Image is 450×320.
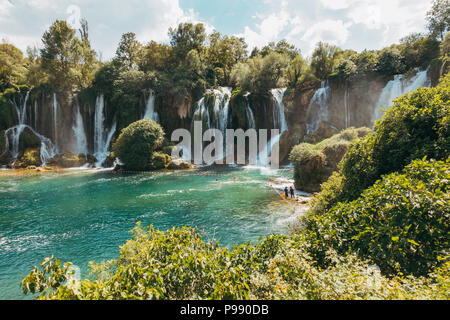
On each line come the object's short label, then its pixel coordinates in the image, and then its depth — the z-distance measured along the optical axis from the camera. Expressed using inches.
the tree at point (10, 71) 1563.7
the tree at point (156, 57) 1859.0
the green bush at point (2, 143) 1408.7
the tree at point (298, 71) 1496.1
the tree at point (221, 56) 1991.6
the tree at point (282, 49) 1990.2
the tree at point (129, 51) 1802.4
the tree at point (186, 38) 1844.2
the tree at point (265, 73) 1471.5
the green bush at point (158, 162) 1322.6
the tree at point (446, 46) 1014.4
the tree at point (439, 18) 1203.2
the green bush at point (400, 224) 177.3
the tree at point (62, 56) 1561.3
